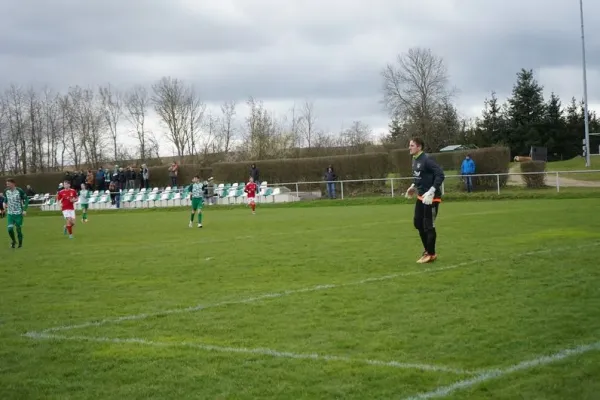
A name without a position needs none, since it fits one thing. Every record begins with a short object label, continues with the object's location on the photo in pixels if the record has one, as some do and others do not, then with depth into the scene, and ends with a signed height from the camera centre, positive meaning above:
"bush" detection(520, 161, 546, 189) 36.78 -0.82
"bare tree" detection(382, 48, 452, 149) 77.19 +6.98
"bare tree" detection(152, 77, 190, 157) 72.69 +6.95
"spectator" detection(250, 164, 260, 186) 44.62 +0.42
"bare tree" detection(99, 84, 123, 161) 78.44 +7.41
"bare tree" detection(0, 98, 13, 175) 75.00 +5.36
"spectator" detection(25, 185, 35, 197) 57.94 +0.17
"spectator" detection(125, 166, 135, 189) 51.85 +0.61
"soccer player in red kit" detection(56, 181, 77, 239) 24.98 -0.37
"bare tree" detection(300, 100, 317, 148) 80.29 +4.25
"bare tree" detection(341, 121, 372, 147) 77.94 +3.96
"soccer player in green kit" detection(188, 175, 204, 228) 27.38 -0.51
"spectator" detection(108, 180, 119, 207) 49.75 -0.20
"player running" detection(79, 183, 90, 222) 34.65 -0.58
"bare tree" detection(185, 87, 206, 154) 73.75 +5.48
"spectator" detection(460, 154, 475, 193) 37.34 -0.19
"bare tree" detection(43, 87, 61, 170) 77.44 +6.93
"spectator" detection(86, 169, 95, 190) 49.49 +0.65
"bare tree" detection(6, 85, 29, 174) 75.88 +5.76
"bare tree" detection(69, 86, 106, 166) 76.94 +6.63
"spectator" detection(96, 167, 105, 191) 51.88 +0.63
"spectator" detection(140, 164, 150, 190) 50.19 +0.70
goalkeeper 13.05 -0.41
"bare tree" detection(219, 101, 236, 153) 73.79 +4.31
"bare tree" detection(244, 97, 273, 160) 65.00 +3.94
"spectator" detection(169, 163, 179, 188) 48.99 +0.71
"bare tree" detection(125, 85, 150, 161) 77.38 +5.20
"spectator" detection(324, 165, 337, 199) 42.46 -0.38
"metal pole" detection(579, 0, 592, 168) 47.36 +3.30
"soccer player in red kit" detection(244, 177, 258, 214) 36.09 -0.56
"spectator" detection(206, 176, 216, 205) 46.84 -0.68
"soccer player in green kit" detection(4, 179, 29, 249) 21.53 -0.38
